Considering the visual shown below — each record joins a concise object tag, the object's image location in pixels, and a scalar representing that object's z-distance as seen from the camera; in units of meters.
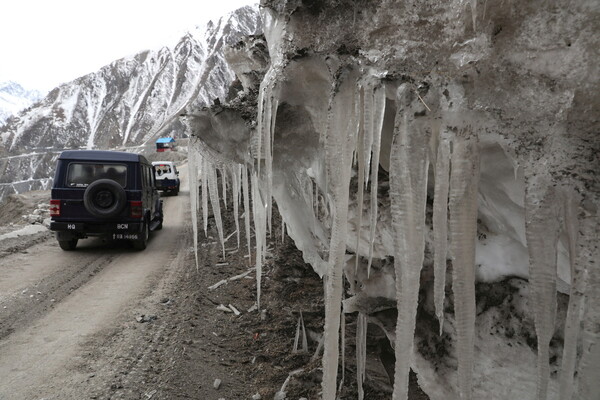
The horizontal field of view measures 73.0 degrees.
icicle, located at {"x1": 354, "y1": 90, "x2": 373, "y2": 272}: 2.94
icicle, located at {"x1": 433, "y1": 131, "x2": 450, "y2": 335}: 2.57
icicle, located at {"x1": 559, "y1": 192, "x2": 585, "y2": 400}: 2.19
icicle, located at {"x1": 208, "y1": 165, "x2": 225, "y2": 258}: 5.12
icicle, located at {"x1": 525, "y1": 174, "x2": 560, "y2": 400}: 2.28
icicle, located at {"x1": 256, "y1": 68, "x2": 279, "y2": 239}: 3.53
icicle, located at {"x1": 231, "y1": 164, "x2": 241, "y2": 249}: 5.68
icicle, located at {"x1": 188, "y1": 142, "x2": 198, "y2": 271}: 4.90
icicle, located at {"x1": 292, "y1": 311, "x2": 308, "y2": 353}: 5.31
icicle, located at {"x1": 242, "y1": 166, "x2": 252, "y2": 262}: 4.86
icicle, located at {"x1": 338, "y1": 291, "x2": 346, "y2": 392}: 4.55
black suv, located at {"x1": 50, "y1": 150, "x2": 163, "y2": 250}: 9.27
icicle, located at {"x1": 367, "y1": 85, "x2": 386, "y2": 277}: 2.85
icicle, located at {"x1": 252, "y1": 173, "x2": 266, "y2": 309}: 4.25
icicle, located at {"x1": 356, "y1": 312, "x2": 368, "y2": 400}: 4.25
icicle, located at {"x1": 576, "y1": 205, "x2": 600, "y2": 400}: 2.15
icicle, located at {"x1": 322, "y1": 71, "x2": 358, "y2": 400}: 2.93
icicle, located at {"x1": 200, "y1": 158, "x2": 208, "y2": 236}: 5.12
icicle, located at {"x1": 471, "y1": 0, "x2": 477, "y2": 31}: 2.41
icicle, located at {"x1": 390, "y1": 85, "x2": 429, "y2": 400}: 2.63
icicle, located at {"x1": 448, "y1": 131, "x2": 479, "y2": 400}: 2.50
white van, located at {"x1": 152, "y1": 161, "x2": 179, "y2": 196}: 21.17
